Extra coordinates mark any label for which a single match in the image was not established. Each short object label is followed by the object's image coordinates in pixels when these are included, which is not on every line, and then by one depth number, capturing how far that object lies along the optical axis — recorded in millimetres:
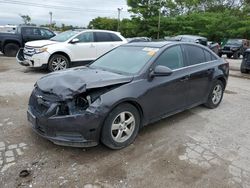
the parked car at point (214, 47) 12225
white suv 6408
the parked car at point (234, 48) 14763
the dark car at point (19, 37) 9611
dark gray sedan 2442
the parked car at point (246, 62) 8067
